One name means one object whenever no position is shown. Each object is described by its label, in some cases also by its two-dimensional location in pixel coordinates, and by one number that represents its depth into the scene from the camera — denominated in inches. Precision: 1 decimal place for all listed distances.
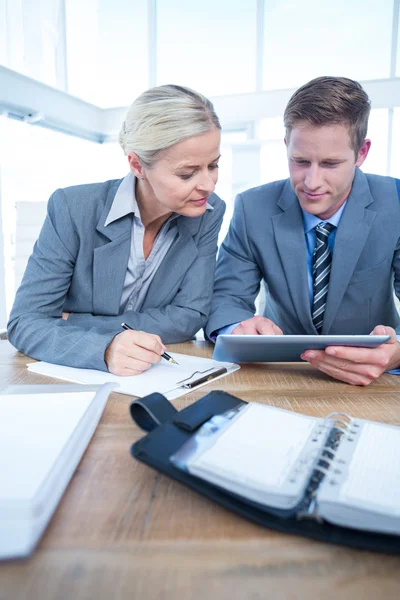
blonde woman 49.4
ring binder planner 17.6
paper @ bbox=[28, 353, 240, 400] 36.1
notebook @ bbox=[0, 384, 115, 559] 16.7
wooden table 15.5
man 54.6
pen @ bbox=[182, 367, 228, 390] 36.8
